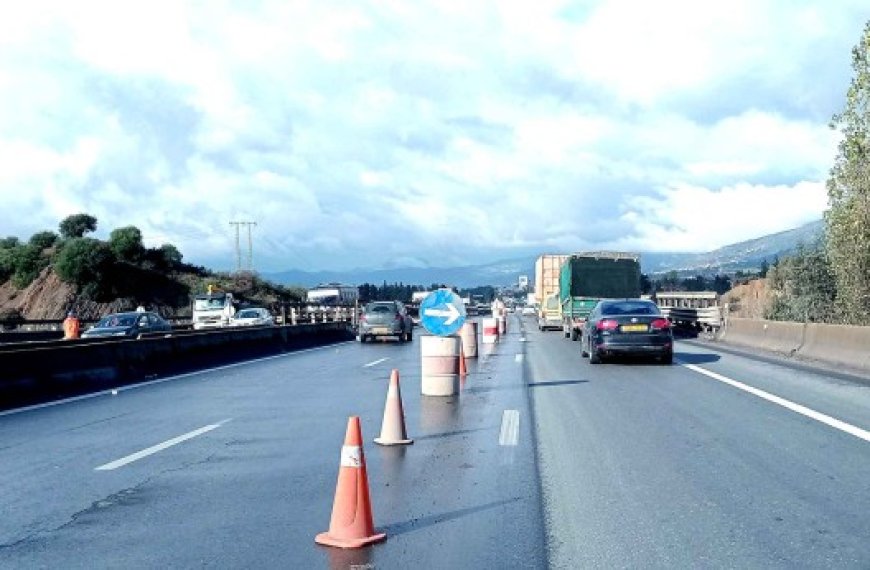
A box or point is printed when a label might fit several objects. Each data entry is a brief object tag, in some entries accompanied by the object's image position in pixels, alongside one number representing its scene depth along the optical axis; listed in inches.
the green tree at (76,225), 3556.8
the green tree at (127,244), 3078.2
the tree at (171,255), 3362.2
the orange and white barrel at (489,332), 1421.0
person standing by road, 1256.2
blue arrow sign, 693.9
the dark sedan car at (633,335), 902.4
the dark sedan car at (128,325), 1248.2
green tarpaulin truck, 1533.0
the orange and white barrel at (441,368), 643.5
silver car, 1574.8
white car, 1811.0
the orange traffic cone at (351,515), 267.9
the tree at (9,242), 3475.1
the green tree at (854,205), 1095.6
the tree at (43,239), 3209.4
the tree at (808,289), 1492.4
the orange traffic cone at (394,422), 442.0
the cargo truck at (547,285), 2025.1
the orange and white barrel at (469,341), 1061.2
